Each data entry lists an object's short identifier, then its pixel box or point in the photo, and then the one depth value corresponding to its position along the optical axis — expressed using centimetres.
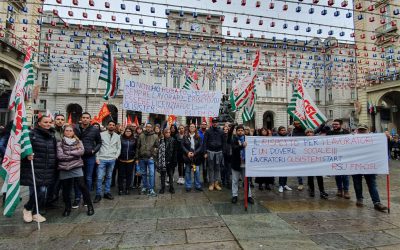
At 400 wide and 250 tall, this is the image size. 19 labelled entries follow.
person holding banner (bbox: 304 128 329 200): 562
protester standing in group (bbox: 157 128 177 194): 613
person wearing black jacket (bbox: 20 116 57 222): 414
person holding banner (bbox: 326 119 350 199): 574
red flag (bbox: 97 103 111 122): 973
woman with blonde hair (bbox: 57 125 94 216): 438
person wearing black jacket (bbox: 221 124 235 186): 581
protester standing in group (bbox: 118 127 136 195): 593
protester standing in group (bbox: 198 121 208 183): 708
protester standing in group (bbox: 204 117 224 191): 657
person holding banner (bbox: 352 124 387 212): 473
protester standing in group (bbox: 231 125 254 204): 524
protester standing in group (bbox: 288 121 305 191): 652
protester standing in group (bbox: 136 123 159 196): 592
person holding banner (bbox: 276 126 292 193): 633
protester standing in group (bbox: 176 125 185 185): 680
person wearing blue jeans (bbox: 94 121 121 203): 543
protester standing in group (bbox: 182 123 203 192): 640
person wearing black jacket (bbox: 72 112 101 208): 517
